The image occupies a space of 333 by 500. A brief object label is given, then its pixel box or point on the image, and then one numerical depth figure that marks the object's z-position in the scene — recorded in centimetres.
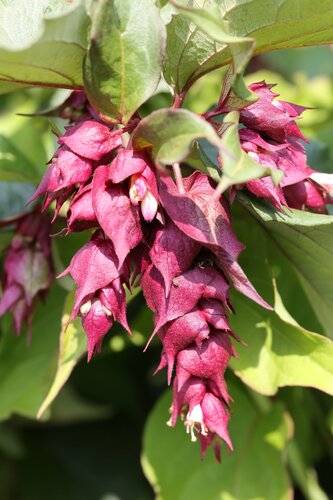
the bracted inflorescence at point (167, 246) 26
